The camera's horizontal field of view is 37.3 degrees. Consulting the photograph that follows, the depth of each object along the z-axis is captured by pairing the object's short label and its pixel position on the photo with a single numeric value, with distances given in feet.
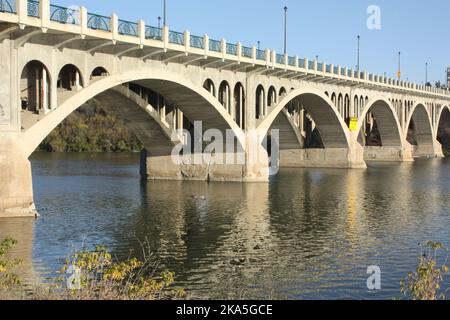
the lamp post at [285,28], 211.29
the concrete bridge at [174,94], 98.27
